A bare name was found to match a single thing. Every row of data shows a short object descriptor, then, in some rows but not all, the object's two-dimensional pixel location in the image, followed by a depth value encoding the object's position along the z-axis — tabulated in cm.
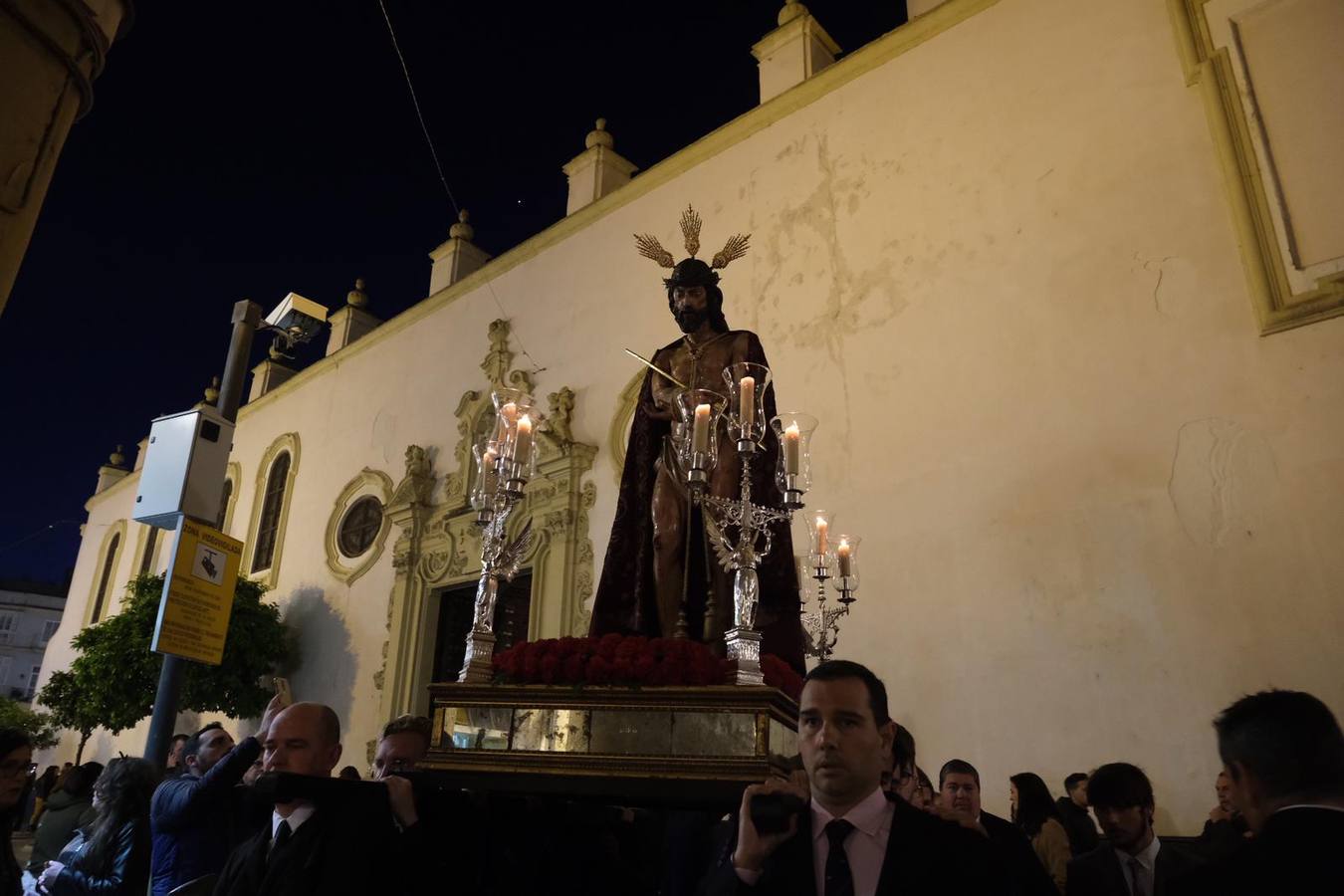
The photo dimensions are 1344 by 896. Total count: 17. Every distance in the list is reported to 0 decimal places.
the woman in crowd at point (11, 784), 254
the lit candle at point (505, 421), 355
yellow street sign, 421
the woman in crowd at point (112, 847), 318
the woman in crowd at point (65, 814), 400
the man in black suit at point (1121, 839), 295
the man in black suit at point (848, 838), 162
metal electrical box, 458
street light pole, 424
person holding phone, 309
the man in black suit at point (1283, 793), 155
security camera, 633
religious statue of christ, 369
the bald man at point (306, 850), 206
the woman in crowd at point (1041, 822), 357
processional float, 249
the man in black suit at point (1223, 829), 277
